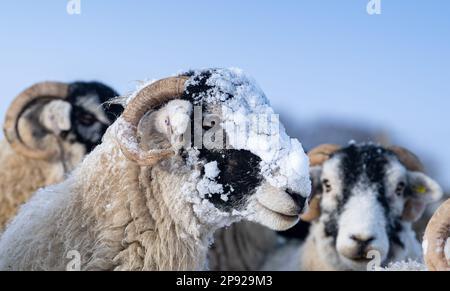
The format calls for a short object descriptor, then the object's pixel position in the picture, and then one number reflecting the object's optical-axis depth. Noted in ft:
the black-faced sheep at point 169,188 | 12.32
